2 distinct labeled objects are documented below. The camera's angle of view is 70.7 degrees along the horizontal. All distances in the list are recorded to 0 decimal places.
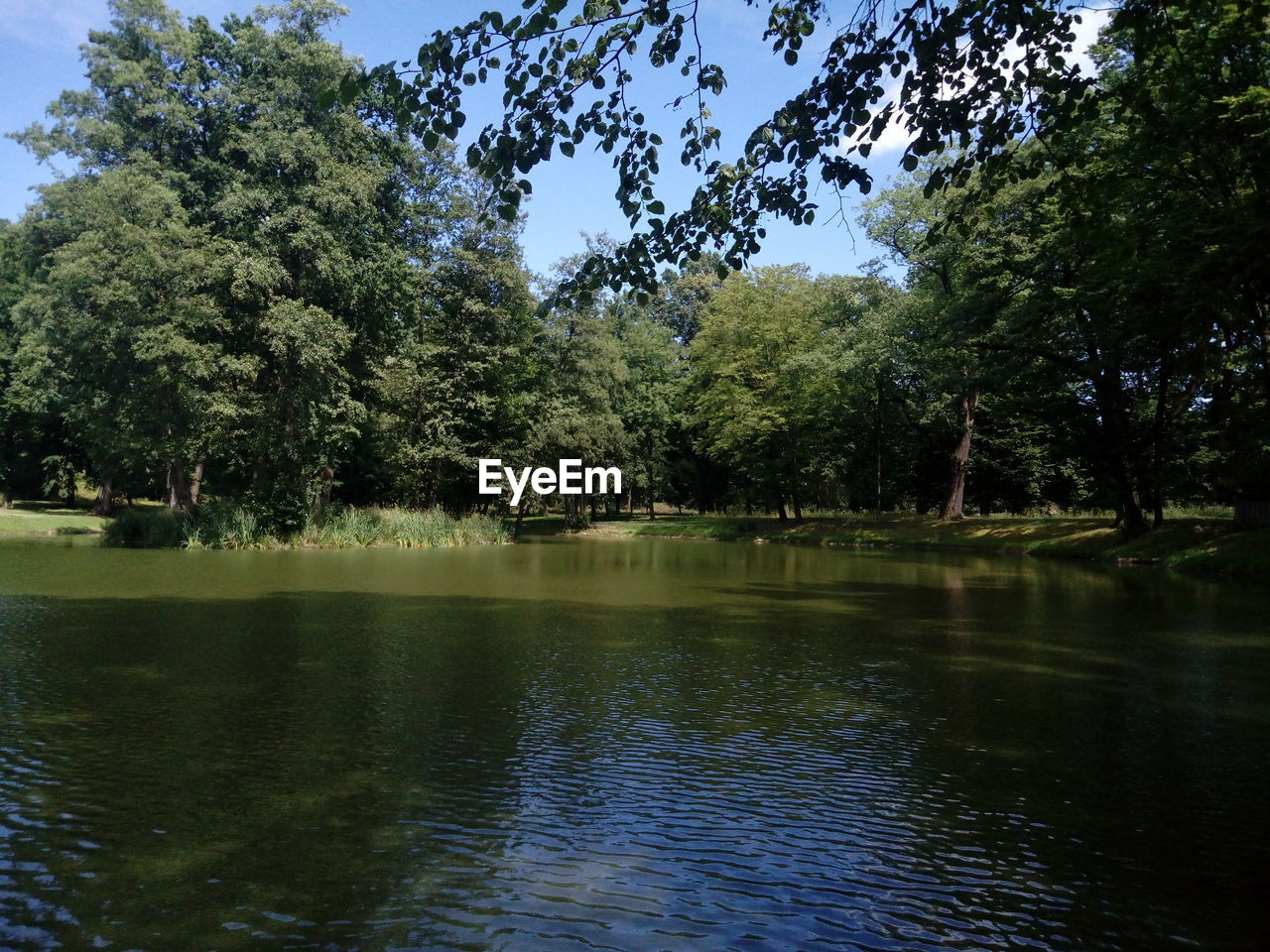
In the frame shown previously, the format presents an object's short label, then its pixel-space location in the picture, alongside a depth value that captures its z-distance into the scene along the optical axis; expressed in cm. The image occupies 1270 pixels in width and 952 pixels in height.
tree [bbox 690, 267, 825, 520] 4653
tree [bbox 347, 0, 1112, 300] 505
